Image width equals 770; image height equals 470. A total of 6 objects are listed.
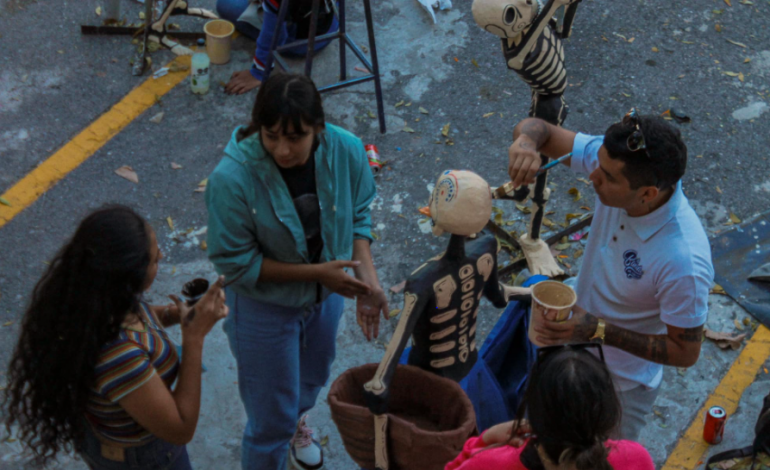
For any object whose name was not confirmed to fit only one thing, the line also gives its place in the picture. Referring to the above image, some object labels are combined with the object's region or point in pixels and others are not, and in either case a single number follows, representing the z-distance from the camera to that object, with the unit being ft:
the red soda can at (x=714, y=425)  13.34
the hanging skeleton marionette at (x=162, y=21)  21.15
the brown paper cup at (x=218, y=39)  21.03
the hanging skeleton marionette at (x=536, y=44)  13.20
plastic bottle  20.02
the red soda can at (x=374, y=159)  18.62
